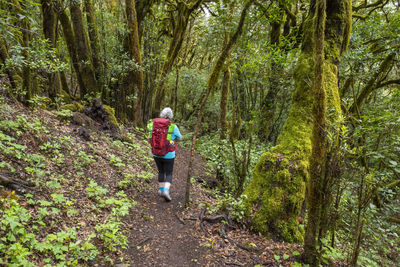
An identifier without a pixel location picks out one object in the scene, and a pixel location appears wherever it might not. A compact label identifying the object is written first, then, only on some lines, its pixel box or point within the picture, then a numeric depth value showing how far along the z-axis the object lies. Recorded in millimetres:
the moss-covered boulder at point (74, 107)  7632
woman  5223
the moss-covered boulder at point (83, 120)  7090
